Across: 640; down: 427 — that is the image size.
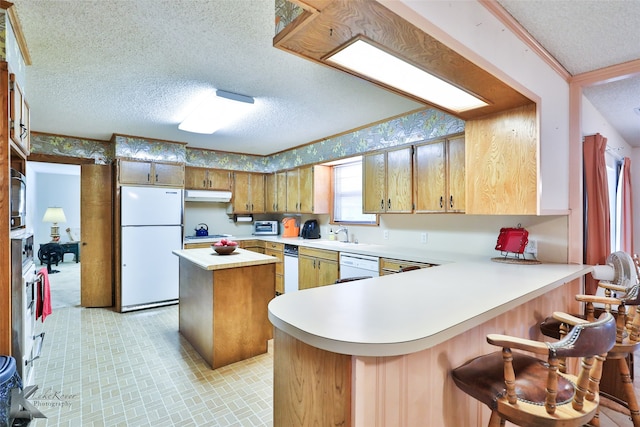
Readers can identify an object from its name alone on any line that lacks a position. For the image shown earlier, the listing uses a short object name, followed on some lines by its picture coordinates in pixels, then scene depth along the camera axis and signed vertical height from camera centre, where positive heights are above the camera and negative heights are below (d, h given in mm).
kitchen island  2748 -847
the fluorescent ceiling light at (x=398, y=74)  1409 +712
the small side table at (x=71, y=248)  7567 -864
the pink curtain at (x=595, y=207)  2545 +38
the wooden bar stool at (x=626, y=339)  1637 -678
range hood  4969 +266
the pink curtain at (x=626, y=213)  3779 -19
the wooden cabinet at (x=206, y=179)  5074 +553
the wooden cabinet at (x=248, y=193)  5535 +352
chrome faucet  4469 -284
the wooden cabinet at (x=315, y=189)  4723 +350
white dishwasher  3314 -587
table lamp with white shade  7340 -129
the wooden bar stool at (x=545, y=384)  1090 -671
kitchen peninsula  1064 -530
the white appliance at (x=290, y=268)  4484 -803
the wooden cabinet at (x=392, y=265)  3029 -521
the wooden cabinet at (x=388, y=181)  3383 +348
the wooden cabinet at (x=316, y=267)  3877 -712
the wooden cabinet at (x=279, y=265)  4789 -815
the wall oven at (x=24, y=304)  1791 -562
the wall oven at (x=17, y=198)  1926 +89
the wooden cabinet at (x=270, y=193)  5614 +344
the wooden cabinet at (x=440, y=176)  2920 +352
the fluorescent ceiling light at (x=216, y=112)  2791 +989
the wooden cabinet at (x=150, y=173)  4285 +555
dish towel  2362 -655
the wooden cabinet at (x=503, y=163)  2104 +346
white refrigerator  4223 -446
